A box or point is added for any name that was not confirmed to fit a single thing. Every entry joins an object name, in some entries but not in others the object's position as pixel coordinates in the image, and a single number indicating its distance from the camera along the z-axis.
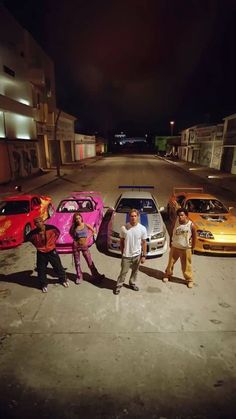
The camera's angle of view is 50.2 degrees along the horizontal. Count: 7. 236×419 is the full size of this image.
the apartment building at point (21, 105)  21.27
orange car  7.26
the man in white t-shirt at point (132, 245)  5.32
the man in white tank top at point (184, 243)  5.75
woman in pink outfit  5.79
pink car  7.51
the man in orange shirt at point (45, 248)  5.55
